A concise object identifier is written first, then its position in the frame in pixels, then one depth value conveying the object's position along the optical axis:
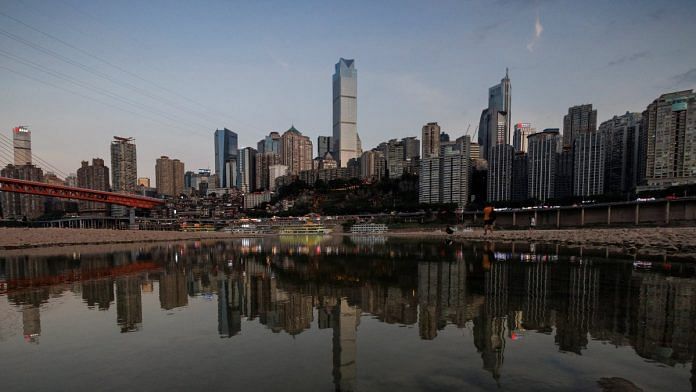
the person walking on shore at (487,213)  55.60
